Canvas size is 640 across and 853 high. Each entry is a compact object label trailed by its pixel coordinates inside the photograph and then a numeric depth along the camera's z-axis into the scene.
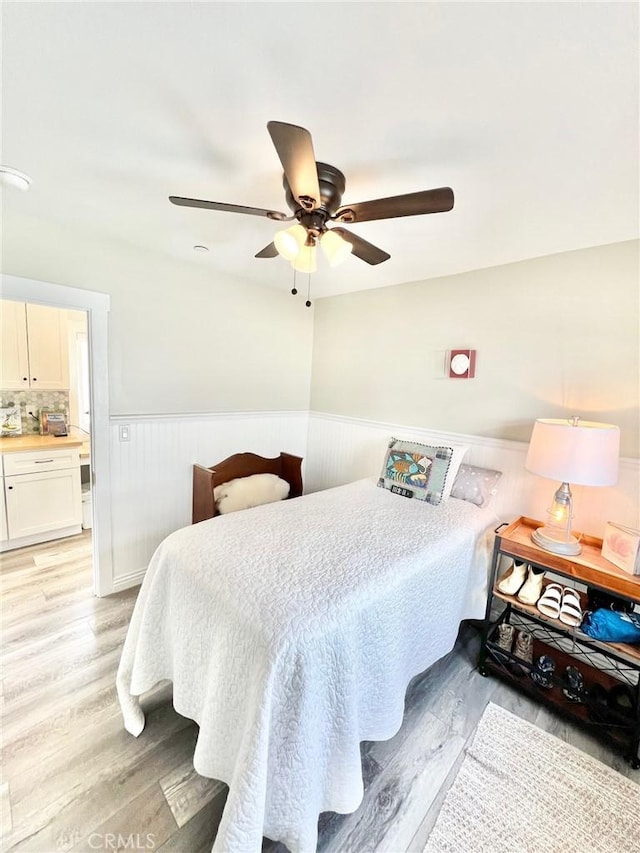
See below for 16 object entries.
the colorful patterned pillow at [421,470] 2.29
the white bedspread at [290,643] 1.01
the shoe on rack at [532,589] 1.79
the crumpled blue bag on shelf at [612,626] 1.53
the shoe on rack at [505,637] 1.95
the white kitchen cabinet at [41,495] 2.88
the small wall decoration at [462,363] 2.51
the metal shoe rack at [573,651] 1.55
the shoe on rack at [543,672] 1.76
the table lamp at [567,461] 1.62
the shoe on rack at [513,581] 1.85
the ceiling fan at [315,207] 1.03
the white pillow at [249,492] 2.69
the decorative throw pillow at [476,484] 2.30
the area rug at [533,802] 1.21
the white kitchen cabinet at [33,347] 3.02
